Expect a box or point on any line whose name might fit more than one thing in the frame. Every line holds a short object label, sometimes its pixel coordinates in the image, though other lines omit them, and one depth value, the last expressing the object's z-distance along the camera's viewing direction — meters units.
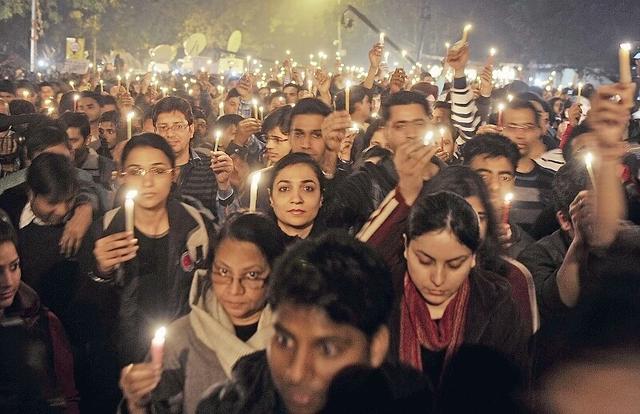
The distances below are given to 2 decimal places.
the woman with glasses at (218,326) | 2.64
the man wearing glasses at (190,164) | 5.24
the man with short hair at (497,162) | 4.29
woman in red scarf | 2.72
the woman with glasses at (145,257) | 3.44
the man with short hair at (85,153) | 6.32
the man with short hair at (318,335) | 2.07
